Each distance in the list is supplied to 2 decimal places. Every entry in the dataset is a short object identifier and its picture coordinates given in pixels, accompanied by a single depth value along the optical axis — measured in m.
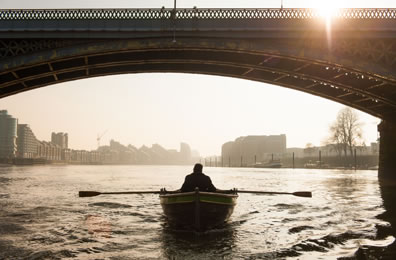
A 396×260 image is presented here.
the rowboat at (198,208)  11.30
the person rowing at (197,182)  12.38
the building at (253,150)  179.50
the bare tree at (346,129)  74.50
